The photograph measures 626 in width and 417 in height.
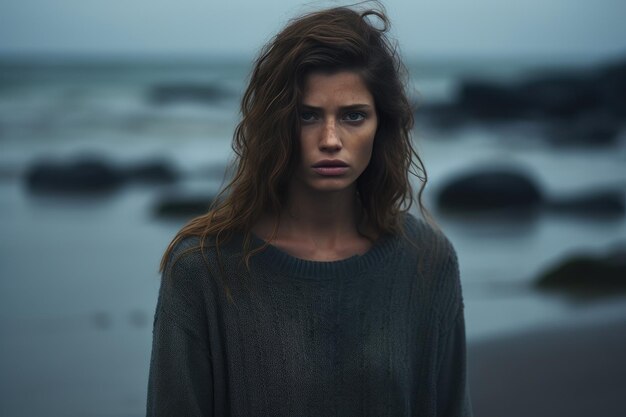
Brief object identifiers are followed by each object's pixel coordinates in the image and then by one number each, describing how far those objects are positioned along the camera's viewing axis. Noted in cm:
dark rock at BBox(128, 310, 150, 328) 470
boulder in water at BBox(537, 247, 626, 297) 534
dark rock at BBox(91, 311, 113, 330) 468
